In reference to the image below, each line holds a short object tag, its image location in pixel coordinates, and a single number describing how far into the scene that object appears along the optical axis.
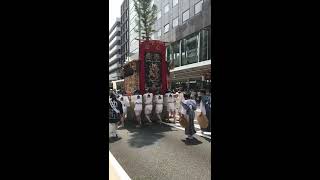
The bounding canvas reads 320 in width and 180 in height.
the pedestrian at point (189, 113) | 5.41
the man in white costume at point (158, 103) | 7.31
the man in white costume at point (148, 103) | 7.16
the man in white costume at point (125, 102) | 7.22
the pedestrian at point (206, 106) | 6.29
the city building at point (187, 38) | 15.88
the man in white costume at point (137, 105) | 7.08
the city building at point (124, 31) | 35.27
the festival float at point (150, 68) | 8.13
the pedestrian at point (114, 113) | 5.46
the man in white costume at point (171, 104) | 7.53
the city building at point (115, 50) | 41.66
